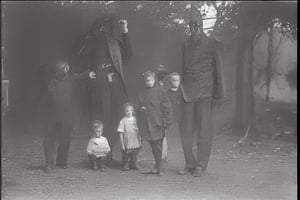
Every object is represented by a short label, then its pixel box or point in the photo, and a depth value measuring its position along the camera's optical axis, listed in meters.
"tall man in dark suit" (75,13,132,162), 5.71
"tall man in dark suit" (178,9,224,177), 5.42
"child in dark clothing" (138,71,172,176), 5.34
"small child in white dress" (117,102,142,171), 5.52
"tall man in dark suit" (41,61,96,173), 5.45
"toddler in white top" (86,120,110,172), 5.56
